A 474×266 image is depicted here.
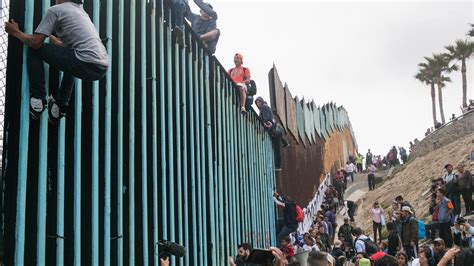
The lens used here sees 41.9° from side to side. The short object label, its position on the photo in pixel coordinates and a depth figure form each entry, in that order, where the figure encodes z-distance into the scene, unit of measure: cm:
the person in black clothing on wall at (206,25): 773
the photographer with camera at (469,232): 926
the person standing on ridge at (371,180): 2784
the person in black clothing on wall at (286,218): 1116
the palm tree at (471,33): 4025
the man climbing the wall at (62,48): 365
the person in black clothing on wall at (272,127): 1112
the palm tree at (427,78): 4678
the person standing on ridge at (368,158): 3516
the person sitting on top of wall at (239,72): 960
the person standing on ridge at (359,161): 3728
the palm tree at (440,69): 4491
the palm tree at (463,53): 4209
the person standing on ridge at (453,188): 1394
